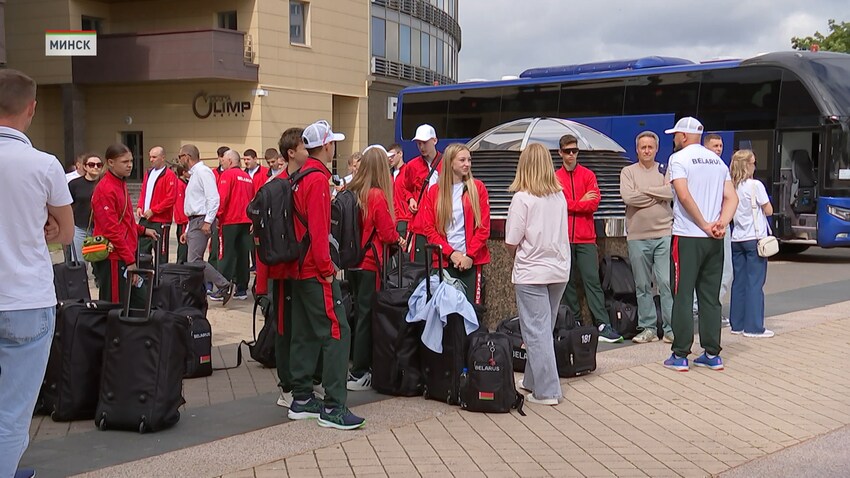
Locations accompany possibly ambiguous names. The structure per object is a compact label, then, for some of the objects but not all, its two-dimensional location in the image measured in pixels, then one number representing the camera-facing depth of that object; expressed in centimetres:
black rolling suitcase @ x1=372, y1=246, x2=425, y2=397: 701
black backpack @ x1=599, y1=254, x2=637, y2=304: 973
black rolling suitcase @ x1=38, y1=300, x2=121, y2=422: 628
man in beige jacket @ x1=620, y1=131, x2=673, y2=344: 945
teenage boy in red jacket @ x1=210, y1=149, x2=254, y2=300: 1271
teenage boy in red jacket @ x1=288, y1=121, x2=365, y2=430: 606
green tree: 5553
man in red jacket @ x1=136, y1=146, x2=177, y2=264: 1094
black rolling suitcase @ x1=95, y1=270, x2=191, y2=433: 601
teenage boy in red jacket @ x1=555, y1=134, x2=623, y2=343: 928
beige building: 3531
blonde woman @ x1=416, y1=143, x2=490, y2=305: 773
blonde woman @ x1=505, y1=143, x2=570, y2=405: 684
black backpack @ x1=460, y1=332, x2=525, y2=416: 658
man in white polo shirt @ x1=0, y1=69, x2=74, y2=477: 426
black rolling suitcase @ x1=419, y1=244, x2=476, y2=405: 675
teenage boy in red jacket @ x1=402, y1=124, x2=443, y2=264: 888
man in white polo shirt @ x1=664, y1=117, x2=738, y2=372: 795
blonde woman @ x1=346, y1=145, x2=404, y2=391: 721
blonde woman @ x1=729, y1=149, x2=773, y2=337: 984
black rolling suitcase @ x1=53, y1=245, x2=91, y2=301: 970
